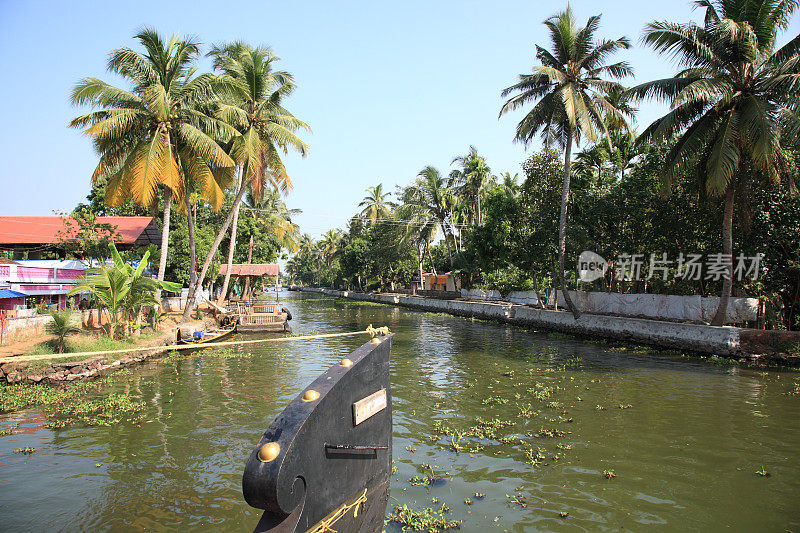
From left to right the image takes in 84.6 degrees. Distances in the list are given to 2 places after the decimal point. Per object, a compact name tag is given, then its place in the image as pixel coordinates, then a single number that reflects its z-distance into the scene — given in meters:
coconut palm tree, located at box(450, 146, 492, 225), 38.84
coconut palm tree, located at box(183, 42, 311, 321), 19.80
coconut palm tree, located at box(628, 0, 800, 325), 13.94
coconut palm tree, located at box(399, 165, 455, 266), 39.47
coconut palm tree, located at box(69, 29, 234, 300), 16.28
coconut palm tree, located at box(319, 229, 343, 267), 88.42
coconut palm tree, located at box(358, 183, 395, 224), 56.25
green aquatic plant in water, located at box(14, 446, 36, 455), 7.00
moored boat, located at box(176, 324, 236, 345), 17.88
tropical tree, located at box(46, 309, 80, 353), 12.79
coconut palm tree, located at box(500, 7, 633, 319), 20.56
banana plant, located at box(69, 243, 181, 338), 14.14
